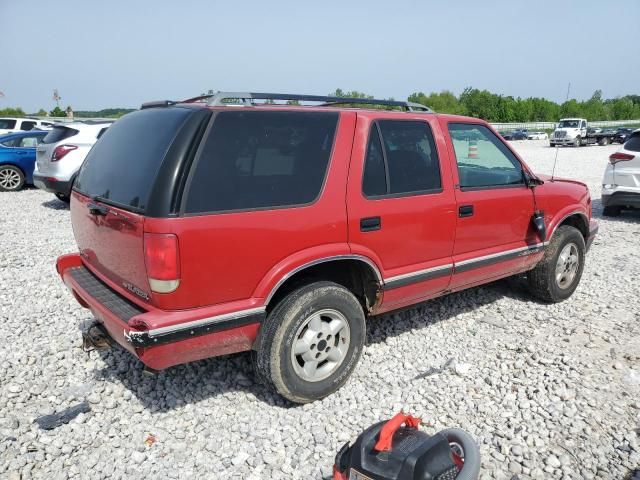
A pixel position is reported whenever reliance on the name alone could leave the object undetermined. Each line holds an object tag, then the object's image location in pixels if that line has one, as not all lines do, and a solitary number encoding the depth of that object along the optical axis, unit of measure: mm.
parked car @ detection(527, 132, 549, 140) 46281
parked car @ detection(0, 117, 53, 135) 16297
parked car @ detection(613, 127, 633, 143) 37016
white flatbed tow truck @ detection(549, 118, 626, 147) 34250
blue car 11977
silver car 9383
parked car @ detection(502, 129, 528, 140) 46094
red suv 2656
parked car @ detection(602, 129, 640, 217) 8484
